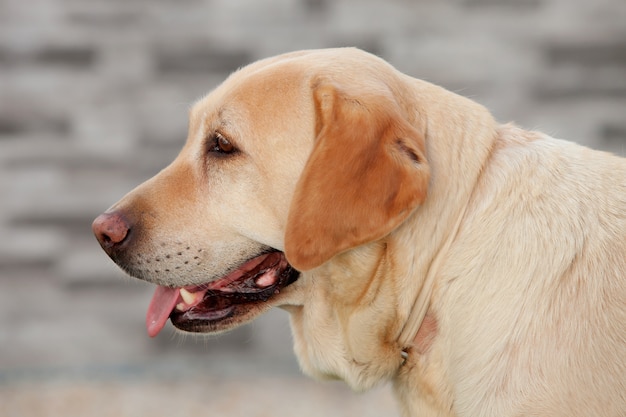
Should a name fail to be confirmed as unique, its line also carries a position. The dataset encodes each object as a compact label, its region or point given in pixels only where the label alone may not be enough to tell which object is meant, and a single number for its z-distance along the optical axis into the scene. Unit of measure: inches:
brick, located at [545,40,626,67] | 386.3
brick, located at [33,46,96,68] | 382.0
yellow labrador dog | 157.5
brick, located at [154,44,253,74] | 382.0
